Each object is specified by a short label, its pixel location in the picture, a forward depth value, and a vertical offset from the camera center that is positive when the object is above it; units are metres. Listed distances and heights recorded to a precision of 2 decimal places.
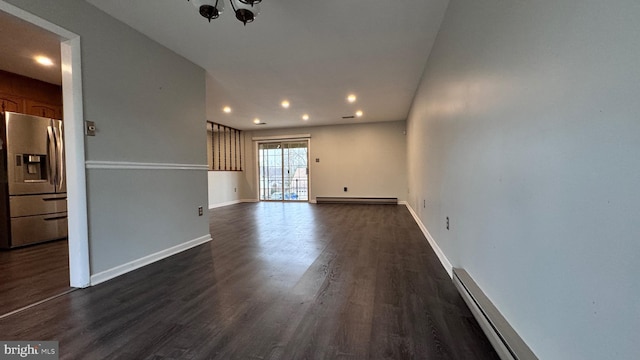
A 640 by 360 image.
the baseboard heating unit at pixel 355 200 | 7.04 -0.71
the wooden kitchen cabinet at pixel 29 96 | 3.26 +1.09
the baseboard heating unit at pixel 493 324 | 1.05 -0.70
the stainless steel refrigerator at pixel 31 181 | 3.08 -0.01
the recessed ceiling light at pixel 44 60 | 2.83 +1.30
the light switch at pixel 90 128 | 2.05 +0.39
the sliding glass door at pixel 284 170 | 7.77 +0.15
